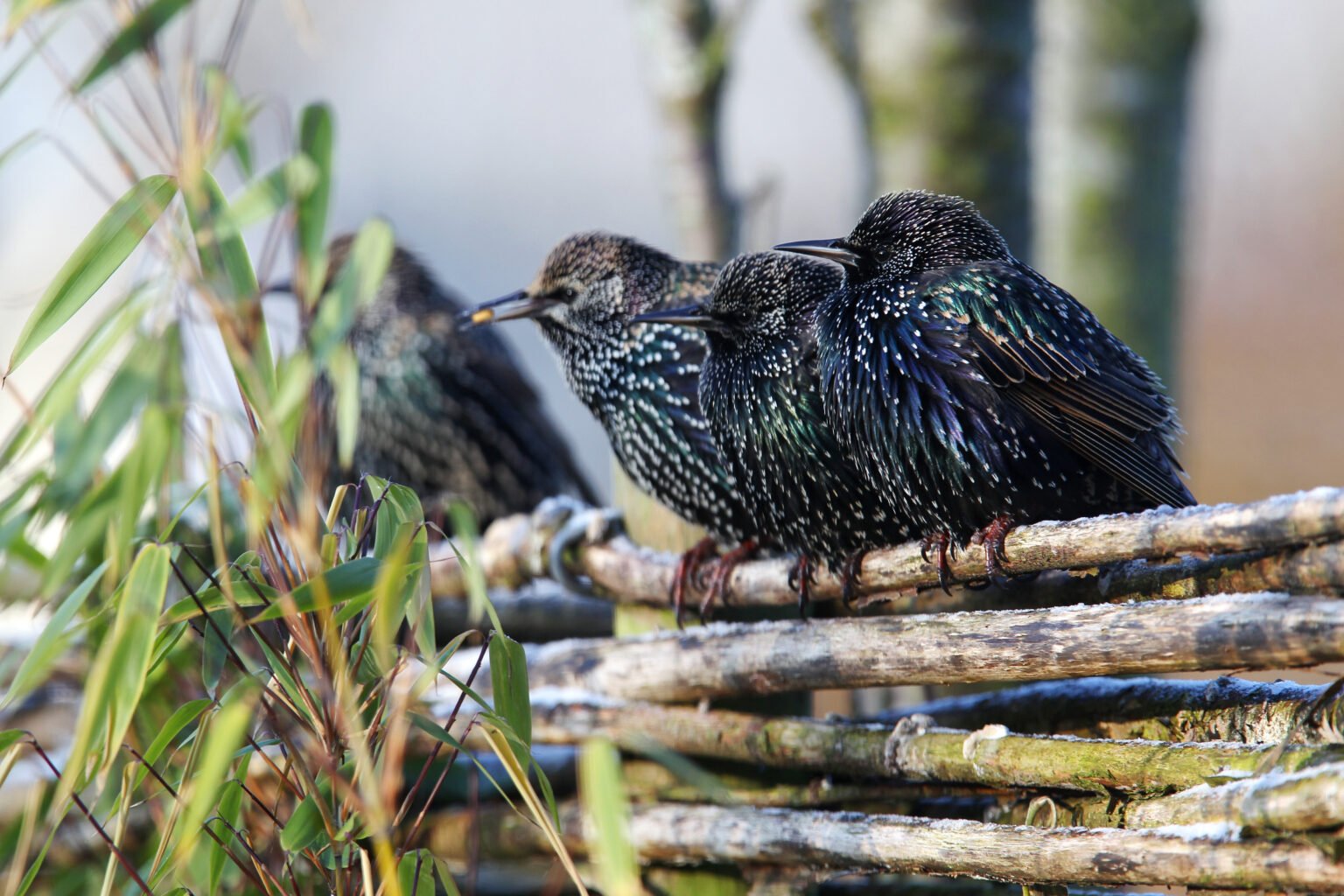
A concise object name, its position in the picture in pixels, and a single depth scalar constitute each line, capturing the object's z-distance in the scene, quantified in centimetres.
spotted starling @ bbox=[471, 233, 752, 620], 848
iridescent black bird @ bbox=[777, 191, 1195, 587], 833
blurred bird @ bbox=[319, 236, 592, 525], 875
